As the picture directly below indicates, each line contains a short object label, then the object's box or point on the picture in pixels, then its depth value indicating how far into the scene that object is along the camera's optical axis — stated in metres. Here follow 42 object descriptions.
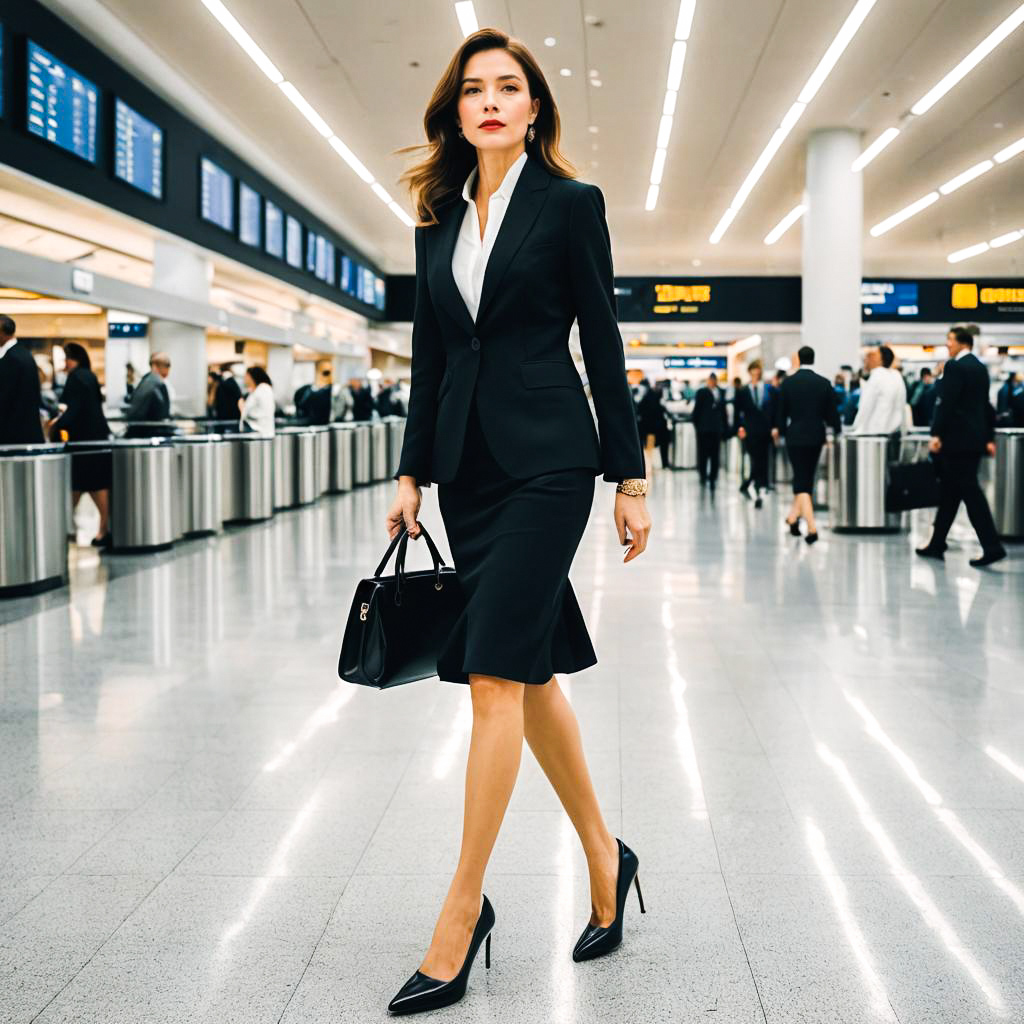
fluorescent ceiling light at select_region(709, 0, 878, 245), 9.86
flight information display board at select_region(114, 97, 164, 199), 10.41
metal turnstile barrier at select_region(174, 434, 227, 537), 9.53
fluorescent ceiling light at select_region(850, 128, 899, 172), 13.96
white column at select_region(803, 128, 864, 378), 14.21
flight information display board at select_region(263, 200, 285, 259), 15.88
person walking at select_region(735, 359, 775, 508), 13.59
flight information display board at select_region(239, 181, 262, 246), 14.60
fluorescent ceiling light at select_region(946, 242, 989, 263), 22.31
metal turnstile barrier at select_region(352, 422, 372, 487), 16.84
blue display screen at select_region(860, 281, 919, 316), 24.50
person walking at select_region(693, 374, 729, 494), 16.36
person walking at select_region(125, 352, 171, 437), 10.48
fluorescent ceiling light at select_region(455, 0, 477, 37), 9.63
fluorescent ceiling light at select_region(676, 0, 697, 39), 9.54
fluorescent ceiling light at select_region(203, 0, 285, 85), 9.70
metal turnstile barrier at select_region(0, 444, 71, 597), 6.55
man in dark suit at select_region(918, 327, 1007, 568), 8.02
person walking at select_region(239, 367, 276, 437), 11.38
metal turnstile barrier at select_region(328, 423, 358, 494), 15.38
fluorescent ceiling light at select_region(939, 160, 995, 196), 15.61
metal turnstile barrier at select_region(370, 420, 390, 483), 17.91
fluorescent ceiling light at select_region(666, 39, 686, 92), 10.64
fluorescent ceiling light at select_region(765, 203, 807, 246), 19.20
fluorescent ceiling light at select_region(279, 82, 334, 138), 12.16
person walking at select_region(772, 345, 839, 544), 9.76
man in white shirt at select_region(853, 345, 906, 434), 9.96
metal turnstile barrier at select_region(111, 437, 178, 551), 8.55
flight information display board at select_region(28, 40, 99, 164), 8.59
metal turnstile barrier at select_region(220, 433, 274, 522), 10.86
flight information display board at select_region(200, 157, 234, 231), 13.03
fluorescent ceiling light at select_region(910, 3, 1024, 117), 10.01
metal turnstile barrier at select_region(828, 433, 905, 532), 10.12
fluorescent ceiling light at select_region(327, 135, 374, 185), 14.54
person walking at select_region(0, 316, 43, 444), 7.24
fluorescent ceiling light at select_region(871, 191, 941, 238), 18.06
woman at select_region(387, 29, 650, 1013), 1.92
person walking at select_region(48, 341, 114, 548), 8.55
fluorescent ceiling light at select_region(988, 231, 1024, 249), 20.80
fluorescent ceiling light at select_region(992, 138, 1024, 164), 14.55
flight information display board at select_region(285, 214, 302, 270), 17.12
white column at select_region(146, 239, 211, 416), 13.09
